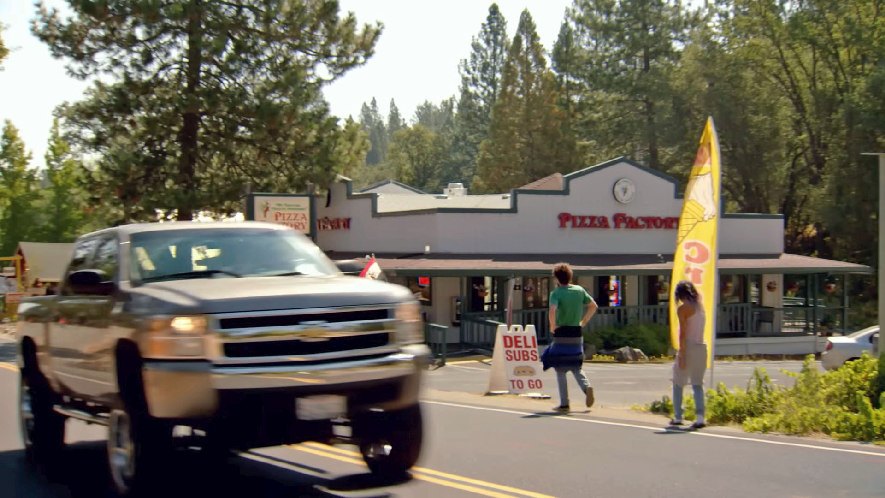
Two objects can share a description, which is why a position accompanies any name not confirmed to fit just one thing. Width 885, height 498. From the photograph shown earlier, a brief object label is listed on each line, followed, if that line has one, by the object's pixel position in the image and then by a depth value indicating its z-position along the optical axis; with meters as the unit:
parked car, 22.89
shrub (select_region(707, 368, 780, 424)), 12.06
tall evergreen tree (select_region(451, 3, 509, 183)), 86.19
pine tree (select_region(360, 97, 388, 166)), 184.48
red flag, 21.73
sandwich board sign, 16.22
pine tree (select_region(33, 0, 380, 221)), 33.16
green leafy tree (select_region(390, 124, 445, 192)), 98.69
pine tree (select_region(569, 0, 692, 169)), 64.82
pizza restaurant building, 31.67
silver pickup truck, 6.45
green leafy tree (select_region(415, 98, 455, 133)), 174.62
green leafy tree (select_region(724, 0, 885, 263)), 46.03
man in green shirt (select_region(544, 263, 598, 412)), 12.80
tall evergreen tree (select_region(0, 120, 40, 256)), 56.97
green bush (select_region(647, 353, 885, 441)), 10.92
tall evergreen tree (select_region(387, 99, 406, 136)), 189.27
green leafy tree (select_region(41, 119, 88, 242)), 57.56
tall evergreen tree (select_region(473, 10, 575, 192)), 60.31
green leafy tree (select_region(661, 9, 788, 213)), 51.53
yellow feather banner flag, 13.75
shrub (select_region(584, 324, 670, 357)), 30.94
